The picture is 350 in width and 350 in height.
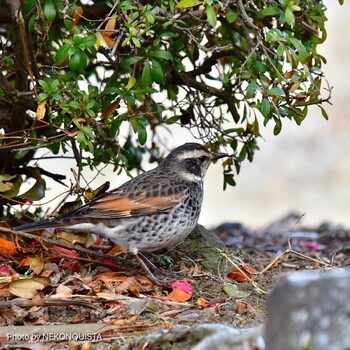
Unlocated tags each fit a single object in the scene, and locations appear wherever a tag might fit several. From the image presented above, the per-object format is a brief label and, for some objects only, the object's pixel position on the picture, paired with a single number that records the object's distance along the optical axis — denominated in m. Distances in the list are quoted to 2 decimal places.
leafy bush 10.92
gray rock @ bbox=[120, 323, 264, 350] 6.75
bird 11.51
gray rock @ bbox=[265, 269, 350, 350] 5.54
